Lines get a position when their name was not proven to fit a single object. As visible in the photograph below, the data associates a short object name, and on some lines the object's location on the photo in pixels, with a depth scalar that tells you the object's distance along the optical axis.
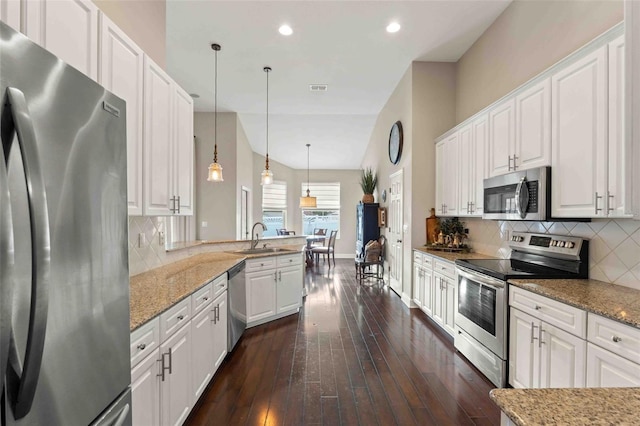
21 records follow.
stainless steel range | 2.30
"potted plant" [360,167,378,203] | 7.05
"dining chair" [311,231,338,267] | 8.03
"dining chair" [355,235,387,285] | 6.09
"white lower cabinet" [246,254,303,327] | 3.56
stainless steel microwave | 2.30
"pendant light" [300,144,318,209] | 8.31
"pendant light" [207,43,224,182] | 3.90
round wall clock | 5.03
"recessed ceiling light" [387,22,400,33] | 3.44
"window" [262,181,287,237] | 9.02
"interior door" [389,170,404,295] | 5.09
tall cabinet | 6.72
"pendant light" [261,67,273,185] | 4.68
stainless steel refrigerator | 0.70
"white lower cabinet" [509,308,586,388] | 1.75
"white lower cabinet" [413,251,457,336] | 3.29
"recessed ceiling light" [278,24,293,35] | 3.50
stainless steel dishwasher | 2.88
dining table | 8.05
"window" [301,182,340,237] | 9.89
